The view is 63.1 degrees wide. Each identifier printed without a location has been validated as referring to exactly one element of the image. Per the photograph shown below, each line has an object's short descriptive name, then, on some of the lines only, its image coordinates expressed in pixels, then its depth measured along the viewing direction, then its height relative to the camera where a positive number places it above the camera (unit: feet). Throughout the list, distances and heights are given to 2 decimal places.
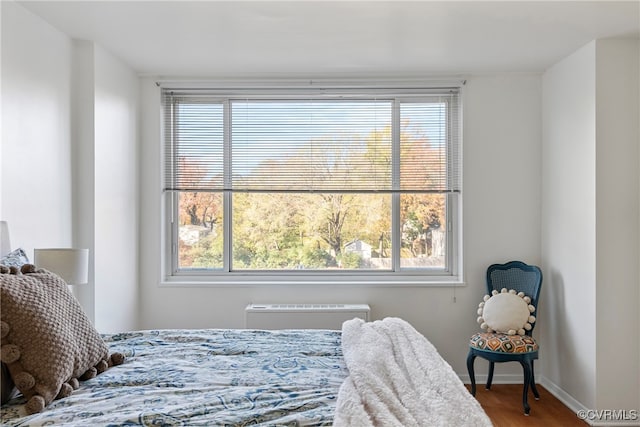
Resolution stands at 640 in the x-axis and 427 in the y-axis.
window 14.37 +0.73
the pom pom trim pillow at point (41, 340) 5.75 -1.51
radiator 13.38 -2.75
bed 5.40 -2.14
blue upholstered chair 11.88 -2.99
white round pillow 12.39 -2.49
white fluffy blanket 5.37 -2.03
